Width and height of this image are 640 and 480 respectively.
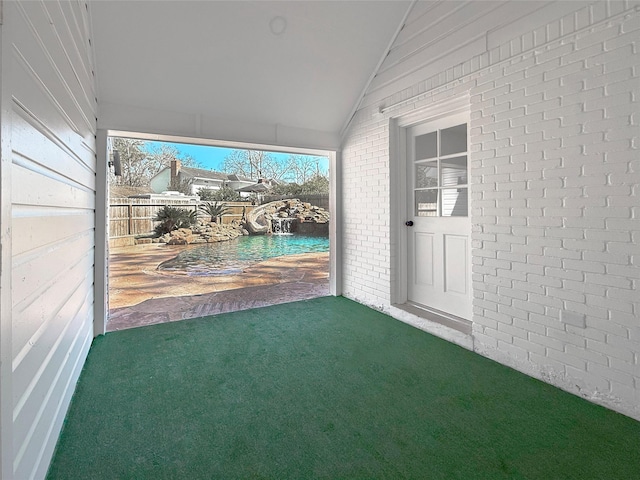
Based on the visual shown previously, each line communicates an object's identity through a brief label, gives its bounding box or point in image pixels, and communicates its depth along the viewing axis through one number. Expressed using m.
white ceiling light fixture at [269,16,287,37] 2.96
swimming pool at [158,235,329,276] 5.84
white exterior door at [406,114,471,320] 3.12
